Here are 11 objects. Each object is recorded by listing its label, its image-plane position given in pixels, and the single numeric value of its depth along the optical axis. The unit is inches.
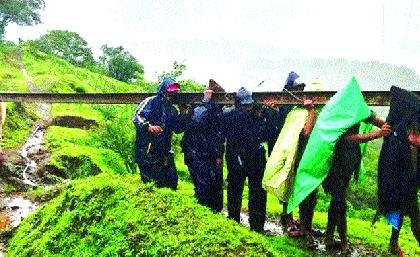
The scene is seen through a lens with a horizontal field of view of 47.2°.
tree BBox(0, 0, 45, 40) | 2032.1
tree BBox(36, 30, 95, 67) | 1724.9
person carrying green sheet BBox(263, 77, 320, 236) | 240.1
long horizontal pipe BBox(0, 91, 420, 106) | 243.0
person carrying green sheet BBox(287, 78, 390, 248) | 220.7
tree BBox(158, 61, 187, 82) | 781.9
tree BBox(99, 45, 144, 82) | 1354.6
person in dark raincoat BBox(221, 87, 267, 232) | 259.5
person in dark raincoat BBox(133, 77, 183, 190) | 278.2
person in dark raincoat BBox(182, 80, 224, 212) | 270.5
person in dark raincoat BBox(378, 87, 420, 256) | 207.9
